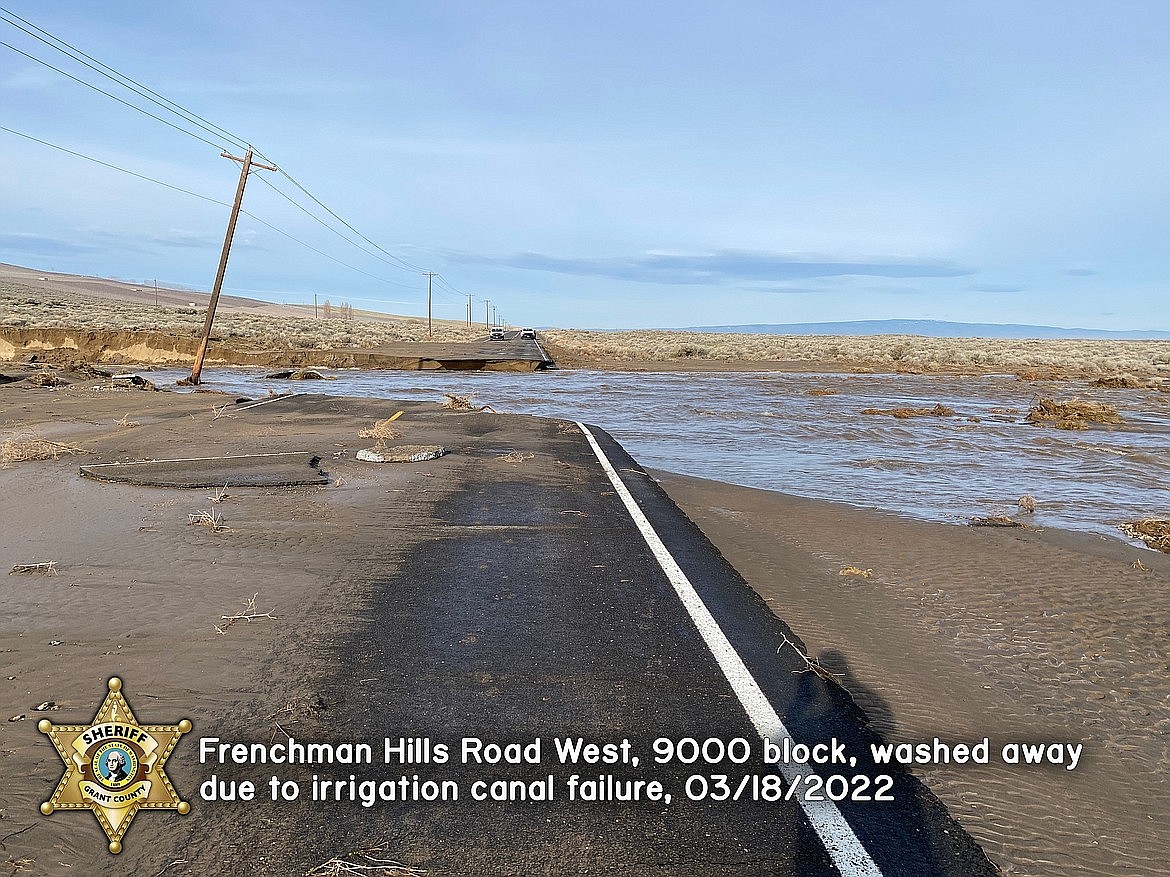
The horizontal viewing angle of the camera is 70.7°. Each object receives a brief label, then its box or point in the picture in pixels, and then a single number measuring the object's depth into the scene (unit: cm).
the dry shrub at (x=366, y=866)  294
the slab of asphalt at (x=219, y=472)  1010
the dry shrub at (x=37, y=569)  638
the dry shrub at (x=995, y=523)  962
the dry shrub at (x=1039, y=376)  4188
